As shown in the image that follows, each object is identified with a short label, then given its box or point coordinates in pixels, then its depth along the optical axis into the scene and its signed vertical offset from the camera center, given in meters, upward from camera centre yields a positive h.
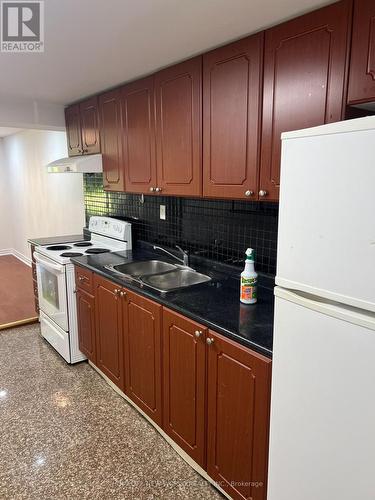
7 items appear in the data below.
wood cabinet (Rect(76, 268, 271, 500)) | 1.44 -0.95
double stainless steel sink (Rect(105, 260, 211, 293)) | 2.42 -0.59
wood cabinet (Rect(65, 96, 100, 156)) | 3.00 +0.56
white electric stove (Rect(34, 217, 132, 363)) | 2.86 -0.73
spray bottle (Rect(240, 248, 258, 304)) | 1.76 -0.45
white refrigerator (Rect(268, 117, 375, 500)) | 0.93 -0.36
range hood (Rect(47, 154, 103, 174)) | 2.92 +0.21
